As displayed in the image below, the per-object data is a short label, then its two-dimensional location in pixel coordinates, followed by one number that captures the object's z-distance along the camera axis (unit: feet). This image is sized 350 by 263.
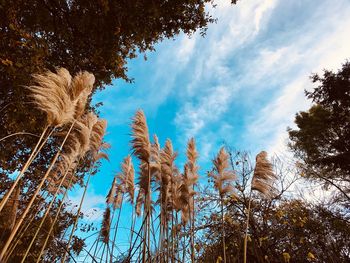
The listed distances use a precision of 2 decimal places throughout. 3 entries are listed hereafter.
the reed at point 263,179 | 12.11
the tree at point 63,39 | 16.12
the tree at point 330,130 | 38.63
